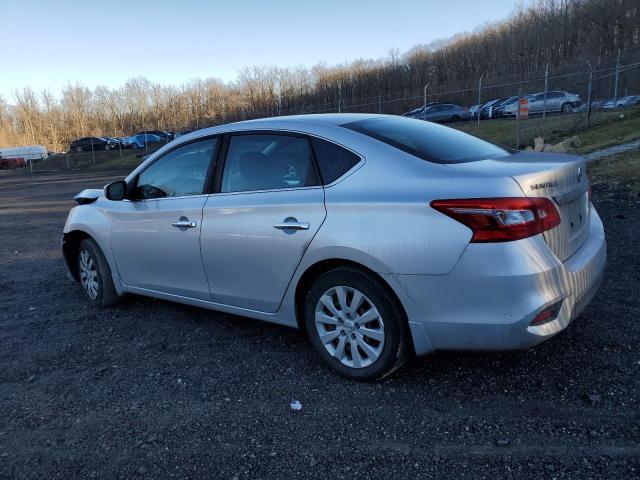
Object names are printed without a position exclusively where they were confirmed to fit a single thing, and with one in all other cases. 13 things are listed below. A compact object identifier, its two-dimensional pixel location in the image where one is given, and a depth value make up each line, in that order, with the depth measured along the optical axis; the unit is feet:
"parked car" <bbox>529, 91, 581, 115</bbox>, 91.20
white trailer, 176.86
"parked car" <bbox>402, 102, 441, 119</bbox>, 103.73
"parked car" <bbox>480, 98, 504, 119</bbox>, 100.43
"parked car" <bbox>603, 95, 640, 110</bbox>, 73.54
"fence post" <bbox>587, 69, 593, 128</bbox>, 55.56
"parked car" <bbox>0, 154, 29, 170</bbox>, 166.91
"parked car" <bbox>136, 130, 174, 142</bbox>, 170.50
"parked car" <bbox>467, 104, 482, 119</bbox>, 103.98
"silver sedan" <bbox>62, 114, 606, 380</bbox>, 8.74
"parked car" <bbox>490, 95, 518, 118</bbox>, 97.55
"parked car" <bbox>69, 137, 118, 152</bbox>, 170.19
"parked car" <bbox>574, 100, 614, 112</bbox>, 70.77
